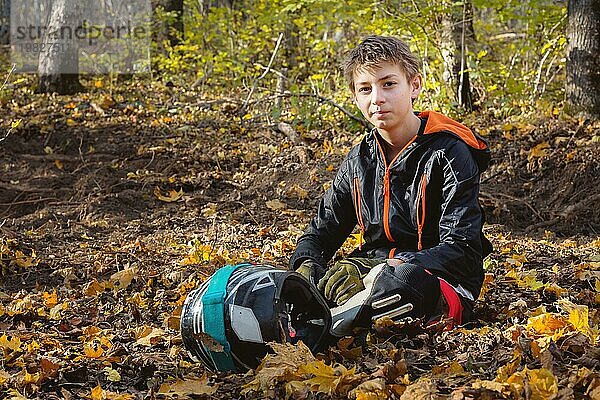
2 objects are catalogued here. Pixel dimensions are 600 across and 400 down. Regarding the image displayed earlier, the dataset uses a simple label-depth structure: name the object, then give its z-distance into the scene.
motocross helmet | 2.76
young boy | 3.18
